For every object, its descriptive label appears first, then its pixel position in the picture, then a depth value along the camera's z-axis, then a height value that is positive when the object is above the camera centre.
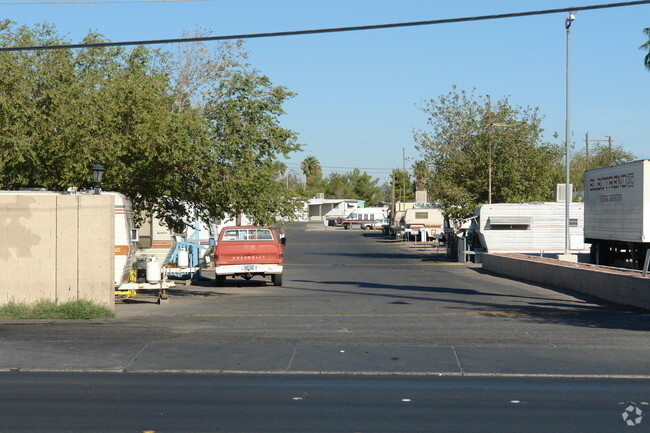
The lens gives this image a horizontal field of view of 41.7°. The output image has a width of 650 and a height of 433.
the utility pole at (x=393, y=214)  82.05 -0.25
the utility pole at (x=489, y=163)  44.12 +2.53
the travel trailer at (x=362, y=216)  111.05 -0.63
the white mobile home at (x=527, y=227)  41.56 -0.70
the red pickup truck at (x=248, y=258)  26.77 -1.50
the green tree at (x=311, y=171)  168.12 +8.02
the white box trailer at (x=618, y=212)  27.25 +0.05
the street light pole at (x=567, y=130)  34.83 +3.48
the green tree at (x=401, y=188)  145.38 +4.17
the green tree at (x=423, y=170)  51.16 +2.54
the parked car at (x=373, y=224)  109.00 -1.67
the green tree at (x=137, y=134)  20.27 +1.85
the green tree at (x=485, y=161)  46.92 +2.87
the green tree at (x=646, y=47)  40.97 +8.03
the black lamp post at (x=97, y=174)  18.82 +0.77
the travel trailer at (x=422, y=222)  71.56 -0.87
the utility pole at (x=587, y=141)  82.94 +7.08
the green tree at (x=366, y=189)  172.75 +4.54
